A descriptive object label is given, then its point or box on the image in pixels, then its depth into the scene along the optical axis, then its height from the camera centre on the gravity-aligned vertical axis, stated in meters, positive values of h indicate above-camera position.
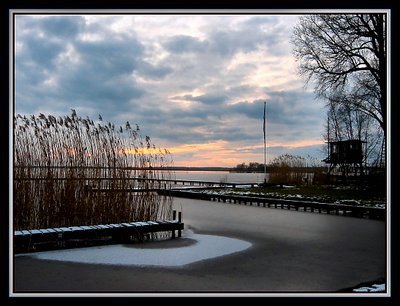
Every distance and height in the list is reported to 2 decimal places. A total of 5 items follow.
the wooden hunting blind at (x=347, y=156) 20.20 +0.31
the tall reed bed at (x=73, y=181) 6.36 -0.29
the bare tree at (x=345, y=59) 14.22 +3.72
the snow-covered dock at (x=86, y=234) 5.66 -1.02
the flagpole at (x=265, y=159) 20.85 +0.17
